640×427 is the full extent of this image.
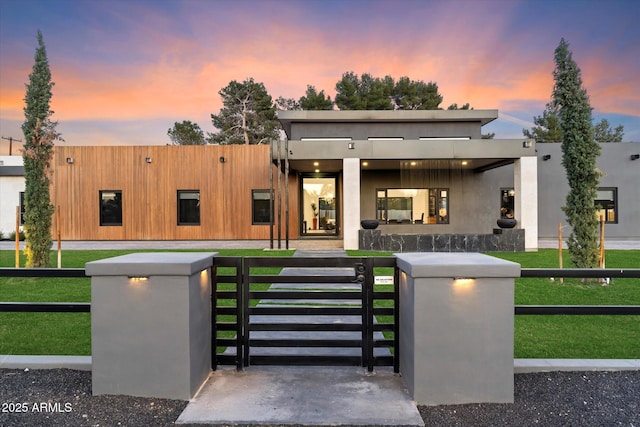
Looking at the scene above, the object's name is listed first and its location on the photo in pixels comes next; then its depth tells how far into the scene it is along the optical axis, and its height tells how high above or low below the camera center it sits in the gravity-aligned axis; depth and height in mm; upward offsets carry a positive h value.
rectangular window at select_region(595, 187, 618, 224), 17719 +486
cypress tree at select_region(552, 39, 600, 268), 7906 +1304
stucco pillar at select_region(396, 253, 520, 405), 2736 -912
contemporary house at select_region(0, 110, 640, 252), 17203 +1175
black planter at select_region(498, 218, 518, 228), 12695 -344
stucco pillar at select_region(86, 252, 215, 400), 2783 -845
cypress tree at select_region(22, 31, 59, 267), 8586 +1387
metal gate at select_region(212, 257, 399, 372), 3266 -896
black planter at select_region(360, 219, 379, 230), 12602 -347
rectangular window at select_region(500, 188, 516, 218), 17734 +418
